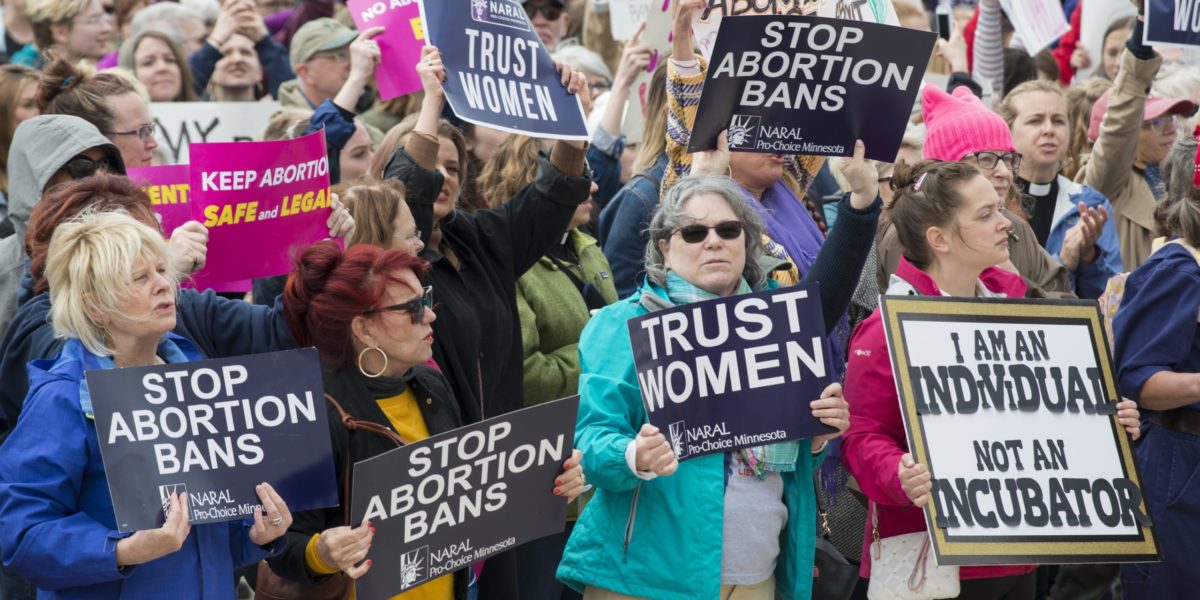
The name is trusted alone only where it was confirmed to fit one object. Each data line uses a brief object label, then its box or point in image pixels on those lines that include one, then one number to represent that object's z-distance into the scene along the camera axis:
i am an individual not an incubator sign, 9.77
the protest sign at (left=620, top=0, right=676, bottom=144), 15.42
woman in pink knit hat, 12.87
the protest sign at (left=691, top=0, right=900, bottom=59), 12.05
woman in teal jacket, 9.16
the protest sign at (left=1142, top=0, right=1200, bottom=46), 14.39
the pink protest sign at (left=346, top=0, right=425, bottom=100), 12.78
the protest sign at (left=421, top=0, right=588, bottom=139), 11.12
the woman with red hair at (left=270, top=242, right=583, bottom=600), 8.71
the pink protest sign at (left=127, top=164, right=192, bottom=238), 11.87
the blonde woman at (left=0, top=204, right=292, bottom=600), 7.38
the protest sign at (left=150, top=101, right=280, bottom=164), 16.84
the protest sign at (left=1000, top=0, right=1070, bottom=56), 19.92
